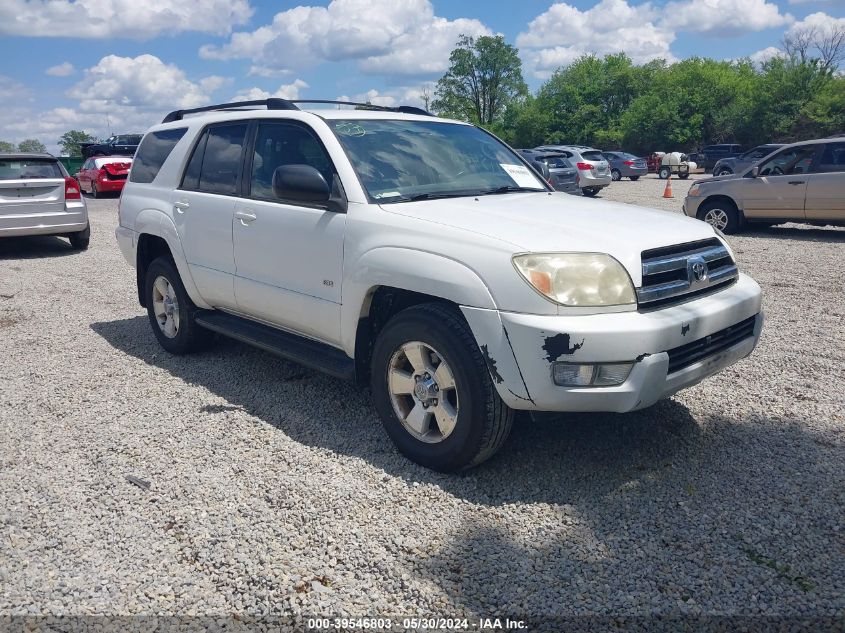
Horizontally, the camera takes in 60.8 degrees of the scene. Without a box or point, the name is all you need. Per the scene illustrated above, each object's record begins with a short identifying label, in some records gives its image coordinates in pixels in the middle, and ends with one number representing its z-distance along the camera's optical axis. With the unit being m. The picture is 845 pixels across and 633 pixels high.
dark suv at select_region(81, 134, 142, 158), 30.08
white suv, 3.25
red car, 22.41
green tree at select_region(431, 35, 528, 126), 94.38
